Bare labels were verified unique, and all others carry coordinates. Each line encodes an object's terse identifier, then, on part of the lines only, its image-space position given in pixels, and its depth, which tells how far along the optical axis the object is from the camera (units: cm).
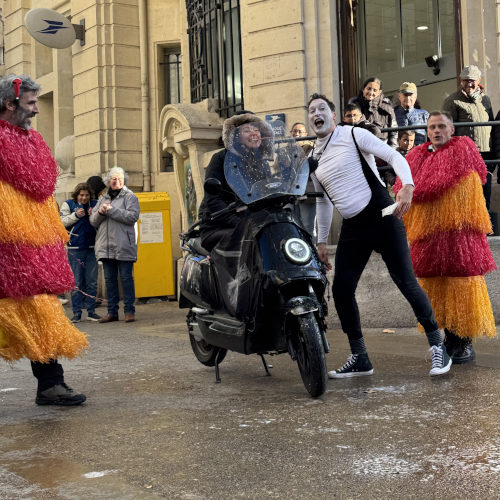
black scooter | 495
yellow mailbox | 1291
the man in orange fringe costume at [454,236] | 607
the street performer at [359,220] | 555
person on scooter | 543
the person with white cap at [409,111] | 986
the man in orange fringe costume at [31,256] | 480
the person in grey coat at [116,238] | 1028
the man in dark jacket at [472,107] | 899
